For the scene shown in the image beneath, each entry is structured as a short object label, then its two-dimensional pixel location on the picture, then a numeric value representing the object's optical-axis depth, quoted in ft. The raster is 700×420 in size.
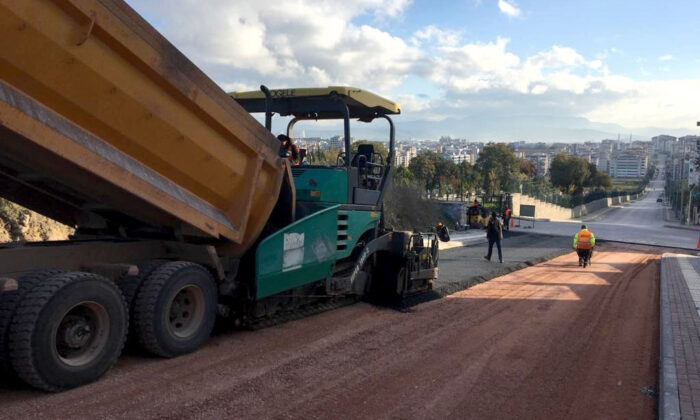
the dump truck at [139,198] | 12.65
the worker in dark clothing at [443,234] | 30.22
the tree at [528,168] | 309.42
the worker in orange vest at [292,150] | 23.82
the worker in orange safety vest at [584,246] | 49.70
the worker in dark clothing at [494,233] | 48.65
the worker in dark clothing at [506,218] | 92.22
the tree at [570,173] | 244.22
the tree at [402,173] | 101.18
